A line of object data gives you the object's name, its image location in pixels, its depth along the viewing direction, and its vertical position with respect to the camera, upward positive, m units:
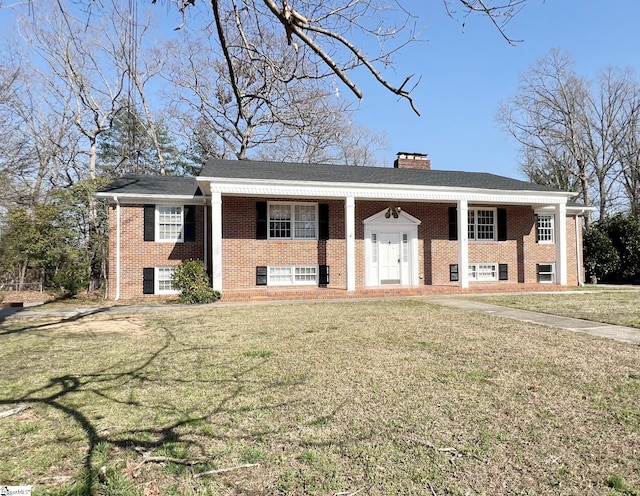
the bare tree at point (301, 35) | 3.11 +1.94
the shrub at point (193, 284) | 11.52 -0.60
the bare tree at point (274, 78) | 4.58 +2.47
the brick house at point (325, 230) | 13.39 +1.24
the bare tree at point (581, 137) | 26.59 +8.71
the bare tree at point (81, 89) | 19.78 +9.79
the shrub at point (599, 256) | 19.31 +0.24
